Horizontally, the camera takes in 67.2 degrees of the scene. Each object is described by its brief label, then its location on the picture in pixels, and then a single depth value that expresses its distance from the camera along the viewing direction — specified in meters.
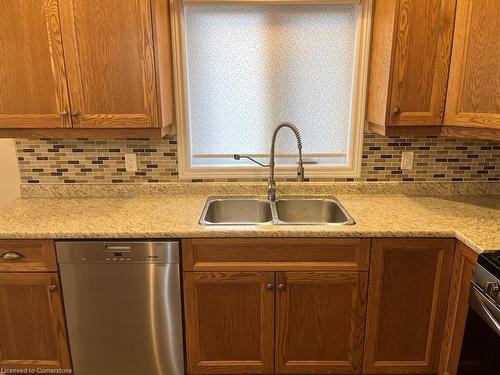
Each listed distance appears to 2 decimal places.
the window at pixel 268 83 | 2.02
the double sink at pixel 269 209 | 2.10
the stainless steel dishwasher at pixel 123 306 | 1.66
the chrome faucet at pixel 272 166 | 1.90
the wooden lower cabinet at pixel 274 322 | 1.71
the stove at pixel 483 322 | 1.29
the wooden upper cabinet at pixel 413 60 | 1.70
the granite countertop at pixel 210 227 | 1.63
